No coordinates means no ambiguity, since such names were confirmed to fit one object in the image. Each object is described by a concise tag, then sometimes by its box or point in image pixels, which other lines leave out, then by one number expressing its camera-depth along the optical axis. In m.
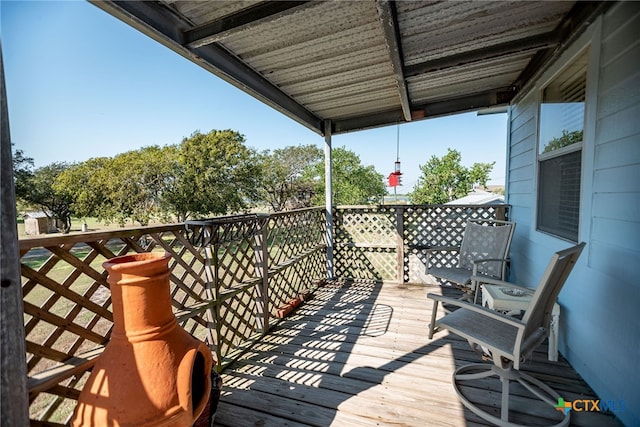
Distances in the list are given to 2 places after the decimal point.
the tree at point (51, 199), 13.63
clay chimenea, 1.08
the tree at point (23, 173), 12.20
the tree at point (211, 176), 13.05
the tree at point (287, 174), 16.25
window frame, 2.02
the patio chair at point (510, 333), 1.50
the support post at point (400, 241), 4.28
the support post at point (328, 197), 4.35
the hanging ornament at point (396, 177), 4.90
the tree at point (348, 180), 13.91
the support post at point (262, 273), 2.88
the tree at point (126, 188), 12.76
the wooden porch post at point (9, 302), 1.00
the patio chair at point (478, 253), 3.05
